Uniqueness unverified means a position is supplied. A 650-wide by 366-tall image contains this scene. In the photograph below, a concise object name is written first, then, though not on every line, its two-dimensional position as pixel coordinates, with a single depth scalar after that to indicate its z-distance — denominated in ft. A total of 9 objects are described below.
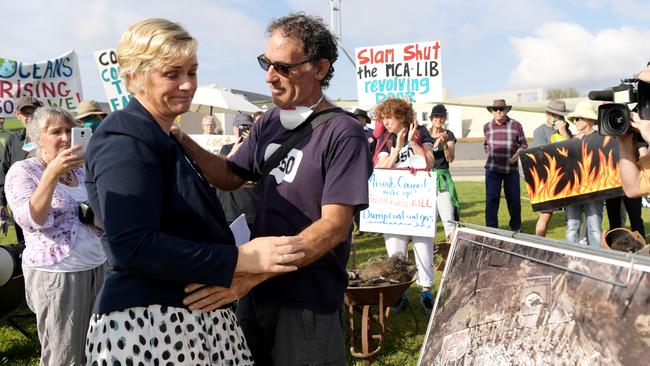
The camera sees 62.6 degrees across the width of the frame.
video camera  8.46
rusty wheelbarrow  13.16
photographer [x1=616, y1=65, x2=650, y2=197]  9.33
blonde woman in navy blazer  5.04
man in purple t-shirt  6.36
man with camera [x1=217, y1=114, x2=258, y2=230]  16.97
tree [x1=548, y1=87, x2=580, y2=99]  239.30
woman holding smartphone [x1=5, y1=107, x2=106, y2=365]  10.25
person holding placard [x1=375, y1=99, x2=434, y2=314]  17.37
